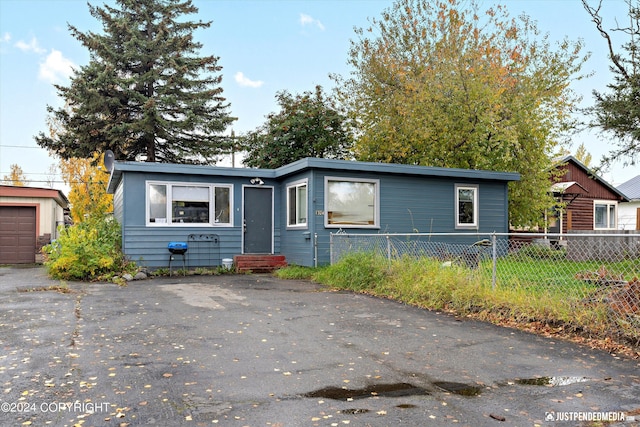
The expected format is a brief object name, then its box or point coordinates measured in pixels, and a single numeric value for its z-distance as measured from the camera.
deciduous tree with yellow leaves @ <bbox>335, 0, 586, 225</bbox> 16.19
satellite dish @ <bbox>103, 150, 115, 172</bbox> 13.73
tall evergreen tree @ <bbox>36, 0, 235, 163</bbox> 22.67
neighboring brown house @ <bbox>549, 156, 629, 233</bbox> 24.08
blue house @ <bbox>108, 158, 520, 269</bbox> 11.95
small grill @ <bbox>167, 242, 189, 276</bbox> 11.84
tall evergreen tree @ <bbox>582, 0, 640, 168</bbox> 13.37
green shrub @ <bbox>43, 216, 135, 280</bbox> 10.87
